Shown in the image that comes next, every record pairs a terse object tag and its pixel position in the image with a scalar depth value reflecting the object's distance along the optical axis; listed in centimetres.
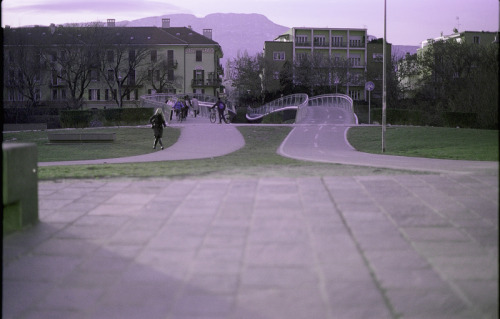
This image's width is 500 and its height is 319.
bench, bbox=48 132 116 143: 3266
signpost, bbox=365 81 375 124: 4465
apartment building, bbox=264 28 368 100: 9575
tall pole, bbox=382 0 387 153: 2888
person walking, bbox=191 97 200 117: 4979
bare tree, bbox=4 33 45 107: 6538
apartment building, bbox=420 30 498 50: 7397
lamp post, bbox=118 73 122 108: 7566
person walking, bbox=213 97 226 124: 4070
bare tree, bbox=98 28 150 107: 7331
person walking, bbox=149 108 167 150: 2678
